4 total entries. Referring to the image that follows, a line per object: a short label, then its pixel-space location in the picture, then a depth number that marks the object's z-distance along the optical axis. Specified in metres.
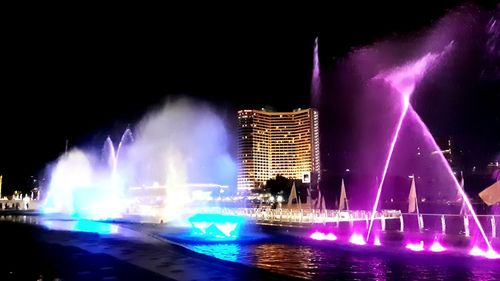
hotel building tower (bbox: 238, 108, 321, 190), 176.25
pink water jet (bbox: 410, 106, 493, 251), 17.06
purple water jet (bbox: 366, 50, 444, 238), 23.86
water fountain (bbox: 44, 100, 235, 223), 47.00
